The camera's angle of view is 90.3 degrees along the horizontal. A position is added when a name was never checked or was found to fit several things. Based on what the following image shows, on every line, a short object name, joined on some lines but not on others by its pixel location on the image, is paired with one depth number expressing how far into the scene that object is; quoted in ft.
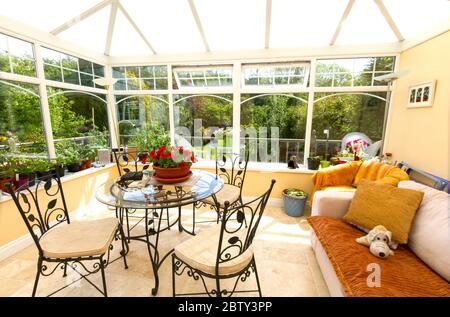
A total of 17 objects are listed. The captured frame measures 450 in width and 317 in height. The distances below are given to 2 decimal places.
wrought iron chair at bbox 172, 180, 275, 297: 4.42
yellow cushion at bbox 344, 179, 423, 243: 5.37
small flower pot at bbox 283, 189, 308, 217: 9.54
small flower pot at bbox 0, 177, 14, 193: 6.89
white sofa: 4.50
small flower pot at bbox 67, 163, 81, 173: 9.53
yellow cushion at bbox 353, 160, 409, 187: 7.23
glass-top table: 5.23
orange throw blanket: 4.02
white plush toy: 4.91
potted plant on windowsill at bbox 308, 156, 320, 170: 10.43
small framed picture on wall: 7.43
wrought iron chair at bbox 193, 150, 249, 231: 7.79
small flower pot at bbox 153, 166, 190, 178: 6.33
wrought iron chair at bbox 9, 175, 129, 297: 4.82
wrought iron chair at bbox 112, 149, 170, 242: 10.31
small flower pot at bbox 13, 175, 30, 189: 7.18
